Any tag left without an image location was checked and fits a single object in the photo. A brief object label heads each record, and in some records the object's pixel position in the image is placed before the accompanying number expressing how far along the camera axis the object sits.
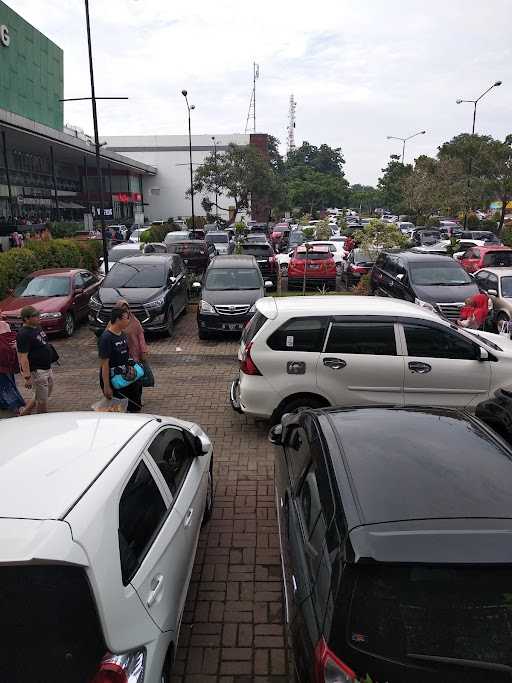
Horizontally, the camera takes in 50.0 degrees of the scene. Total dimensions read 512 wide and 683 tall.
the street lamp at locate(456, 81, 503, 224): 29.92
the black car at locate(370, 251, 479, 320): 11.96
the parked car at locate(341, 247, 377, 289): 17.98
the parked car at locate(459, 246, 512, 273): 17.45
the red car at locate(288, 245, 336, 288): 17.73
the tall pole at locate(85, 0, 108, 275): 14.61
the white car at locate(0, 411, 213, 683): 2.25
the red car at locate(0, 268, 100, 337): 12.03
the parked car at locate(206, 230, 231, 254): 26.16
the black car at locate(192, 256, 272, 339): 11.66
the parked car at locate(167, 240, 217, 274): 19.95
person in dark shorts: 6.43
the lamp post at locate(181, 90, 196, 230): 32.19
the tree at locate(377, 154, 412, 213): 64.56
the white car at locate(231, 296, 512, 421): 6.41
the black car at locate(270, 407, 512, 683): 2.25
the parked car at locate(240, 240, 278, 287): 19.36
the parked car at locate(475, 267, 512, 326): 11.92
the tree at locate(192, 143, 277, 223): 46.03
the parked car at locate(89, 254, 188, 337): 11.84
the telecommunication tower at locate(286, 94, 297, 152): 159.71
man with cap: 7.00
